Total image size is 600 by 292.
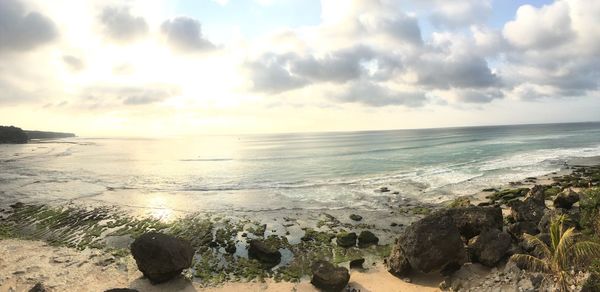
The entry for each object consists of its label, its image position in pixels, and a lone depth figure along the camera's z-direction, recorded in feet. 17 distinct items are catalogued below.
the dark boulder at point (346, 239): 92.38
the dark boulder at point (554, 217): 78.69
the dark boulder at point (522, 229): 81.56
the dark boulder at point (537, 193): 96.44
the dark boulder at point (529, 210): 90.85
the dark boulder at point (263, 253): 83.15
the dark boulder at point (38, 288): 63.57
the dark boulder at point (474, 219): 81.20
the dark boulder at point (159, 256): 71.67
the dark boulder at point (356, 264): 78.54
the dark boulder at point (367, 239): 93.10
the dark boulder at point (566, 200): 110.42
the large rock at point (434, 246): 70.54
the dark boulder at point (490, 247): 70.95
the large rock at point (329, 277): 67.51
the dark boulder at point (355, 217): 117.08
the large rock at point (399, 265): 73.15
